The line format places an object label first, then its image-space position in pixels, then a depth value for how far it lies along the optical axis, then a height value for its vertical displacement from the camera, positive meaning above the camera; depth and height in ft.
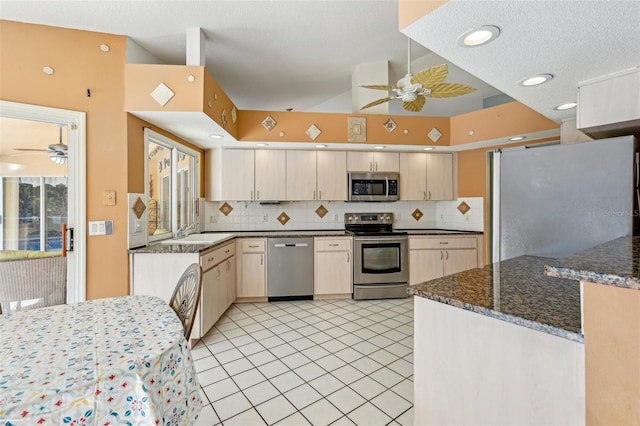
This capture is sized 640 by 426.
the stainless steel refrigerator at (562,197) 4.94 +0.29
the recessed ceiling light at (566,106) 6.36 +2.47
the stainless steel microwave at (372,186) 13.66 +1.28
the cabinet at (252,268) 12.16 -2.42
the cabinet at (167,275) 8.32 -1.87
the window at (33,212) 7.11 +0.03
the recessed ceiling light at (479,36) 3.61 +2.35
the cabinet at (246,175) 13.08 +1.78
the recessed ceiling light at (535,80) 4.98 +2.42
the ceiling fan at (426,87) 7.07 +3.43
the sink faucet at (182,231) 11.14 -0.72
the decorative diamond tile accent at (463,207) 14.30 +0.26
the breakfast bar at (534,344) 2.64 -1.55
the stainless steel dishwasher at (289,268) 12.35 -2.45
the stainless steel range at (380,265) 12.74 -2.40
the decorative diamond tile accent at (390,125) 12.38 +3.84
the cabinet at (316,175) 13.38 +1.79
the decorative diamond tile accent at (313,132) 12.06 +3.46
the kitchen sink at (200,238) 10.26 -1.03
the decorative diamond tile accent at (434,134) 12.77 +3.55
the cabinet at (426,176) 14.10 +1.82
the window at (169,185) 10.06 +1.14
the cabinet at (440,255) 13.21 -2.04
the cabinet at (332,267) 12.68 -2.46
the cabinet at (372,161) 13.71 +2.51
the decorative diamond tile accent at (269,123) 11.87 +3.79
